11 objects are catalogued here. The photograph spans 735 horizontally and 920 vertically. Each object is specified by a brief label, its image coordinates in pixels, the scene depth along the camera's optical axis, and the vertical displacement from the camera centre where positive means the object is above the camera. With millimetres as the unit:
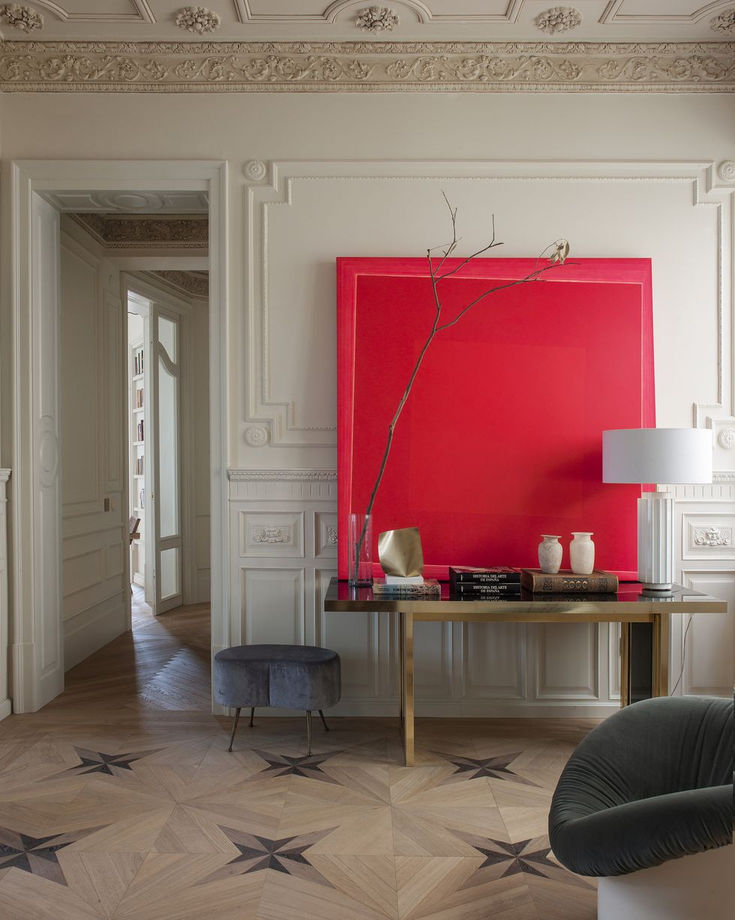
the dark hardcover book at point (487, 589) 3350 -573
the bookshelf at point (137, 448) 8266 +97
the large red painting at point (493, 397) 3828 +288
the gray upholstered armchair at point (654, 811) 1657 -839
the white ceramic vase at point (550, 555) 3504 -447
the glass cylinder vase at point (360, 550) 3527 -429
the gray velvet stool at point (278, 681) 3400 -986
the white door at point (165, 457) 6582 -3
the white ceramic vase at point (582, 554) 3531 -447
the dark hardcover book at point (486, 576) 3359 -520
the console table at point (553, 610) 3195 -634
